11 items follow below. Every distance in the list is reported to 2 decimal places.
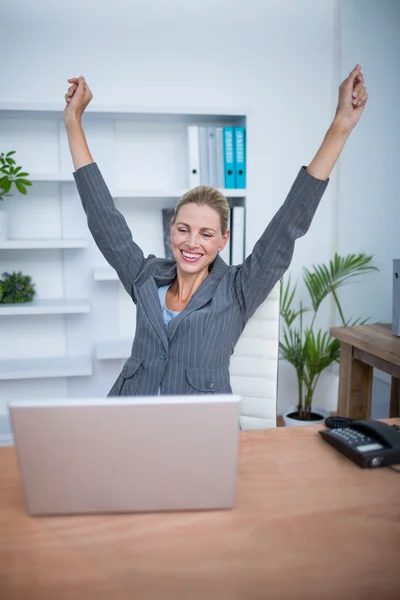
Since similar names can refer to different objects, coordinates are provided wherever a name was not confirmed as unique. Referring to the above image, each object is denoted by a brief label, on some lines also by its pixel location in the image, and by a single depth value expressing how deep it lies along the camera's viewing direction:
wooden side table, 2.47
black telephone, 1.10
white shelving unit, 2.99
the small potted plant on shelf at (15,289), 2.98
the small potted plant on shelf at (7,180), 2.70
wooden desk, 0.75
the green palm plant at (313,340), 3.11
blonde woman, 1.47
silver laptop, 0.82
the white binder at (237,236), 2.96
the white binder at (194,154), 2.91
